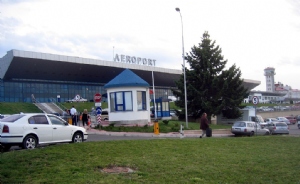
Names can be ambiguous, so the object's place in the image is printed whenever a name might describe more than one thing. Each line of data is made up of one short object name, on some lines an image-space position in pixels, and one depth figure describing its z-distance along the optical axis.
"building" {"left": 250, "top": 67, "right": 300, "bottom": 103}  139.12
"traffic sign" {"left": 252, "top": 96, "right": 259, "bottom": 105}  27.11
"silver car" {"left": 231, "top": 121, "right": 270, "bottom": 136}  31.38
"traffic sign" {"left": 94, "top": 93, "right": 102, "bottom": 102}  27.60
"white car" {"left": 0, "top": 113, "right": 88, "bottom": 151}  13.87
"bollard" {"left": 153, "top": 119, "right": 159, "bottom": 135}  25.82
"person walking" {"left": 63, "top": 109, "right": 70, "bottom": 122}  37.53
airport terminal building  57.05
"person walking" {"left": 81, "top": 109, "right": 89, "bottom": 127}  30.50
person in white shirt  30.27
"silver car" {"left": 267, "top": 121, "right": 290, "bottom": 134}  34.62
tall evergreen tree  44.41
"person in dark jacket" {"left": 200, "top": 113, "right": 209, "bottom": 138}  21.62
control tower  169.50
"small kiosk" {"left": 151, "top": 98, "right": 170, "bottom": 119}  45.41
